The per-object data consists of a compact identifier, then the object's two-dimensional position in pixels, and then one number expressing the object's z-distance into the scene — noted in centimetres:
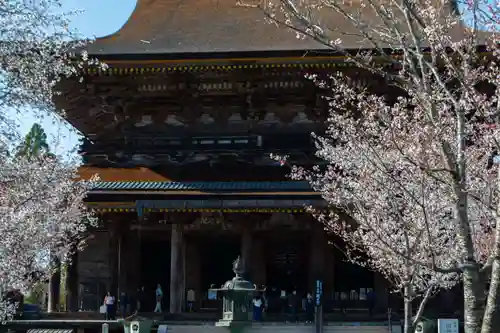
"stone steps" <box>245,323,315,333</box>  2181
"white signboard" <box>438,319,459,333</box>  2042
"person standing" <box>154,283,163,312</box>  2506
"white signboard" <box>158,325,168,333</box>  2203
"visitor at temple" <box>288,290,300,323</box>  2327
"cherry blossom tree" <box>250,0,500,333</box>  945
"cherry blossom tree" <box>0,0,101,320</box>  1148
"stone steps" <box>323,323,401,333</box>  2202
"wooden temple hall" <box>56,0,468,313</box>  2430
